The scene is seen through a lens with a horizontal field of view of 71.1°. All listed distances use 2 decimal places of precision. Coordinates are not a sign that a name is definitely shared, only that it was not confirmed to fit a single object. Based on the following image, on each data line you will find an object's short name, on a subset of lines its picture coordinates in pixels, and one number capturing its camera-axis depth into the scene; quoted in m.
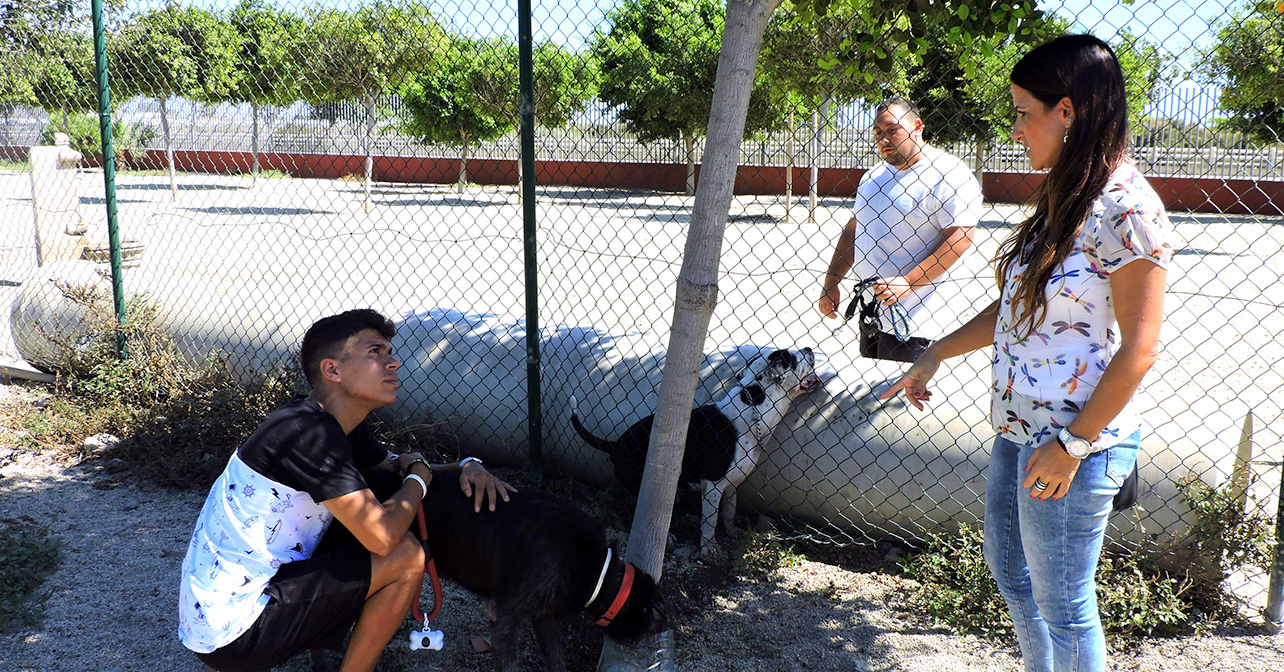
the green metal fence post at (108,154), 4.72
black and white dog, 3.50
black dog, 2.57
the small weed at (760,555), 3.42
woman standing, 1.68
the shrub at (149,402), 4.30
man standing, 3.33
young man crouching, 2.23
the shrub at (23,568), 3.00
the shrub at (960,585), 3.03
